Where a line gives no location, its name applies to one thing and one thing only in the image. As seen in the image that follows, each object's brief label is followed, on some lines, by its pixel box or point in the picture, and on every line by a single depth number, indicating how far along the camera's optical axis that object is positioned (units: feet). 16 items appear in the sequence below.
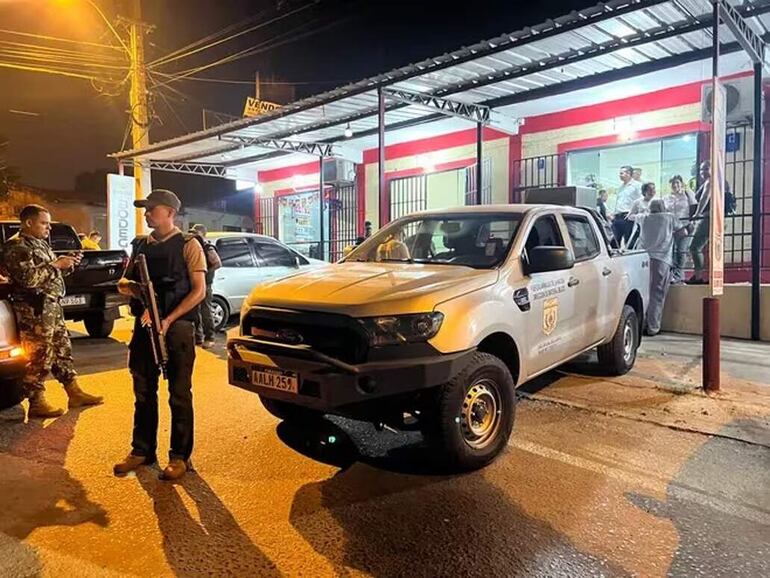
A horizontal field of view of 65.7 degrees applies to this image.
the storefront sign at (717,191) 20.03
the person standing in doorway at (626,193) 39.52
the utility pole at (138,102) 53.62
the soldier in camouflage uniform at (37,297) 17.35
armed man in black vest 13.08
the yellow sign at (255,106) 65.91
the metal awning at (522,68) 25.41
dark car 28.43
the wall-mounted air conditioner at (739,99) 34.30
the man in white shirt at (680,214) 33.75
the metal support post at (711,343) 19.74
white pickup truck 12.10
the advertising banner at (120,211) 48.60
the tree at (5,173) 83.97
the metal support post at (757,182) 28.12
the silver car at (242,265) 32.68
